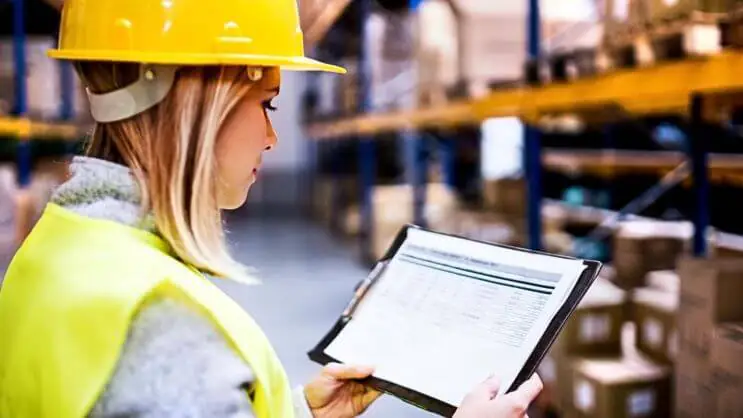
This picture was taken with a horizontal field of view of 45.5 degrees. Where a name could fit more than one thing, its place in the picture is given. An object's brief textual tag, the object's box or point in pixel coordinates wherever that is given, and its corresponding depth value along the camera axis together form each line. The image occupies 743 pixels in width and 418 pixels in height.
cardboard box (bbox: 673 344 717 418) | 2.78
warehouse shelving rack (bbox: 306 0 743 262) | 2.71
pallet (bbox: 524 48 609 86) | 3.52
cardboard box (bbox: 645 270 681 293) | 3.82
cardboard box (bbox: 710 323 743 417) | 2.54
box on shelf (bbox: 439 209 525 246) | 6.07
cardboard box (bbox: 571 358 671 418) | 3.36
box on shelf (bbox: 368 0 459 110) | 5.87
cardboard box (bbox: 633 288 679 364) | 3.41
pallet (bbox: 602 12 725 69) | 2.66
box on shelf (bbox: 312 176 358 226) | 12.59
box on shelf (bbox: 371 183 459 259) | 8.55
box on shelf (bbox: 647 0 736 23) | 2.78
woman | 1.00
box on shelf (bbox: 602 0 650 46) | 3.22
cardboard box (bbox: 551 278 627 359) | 3.76
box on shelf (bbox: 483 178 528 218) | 6.55
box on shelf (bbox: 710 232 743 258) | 3.58
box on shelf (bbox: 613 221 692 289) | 4.14
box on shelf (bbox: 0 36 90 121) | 9.38
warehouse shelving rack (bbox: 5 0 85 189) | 7.10
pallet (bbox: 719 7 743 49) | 2.57
